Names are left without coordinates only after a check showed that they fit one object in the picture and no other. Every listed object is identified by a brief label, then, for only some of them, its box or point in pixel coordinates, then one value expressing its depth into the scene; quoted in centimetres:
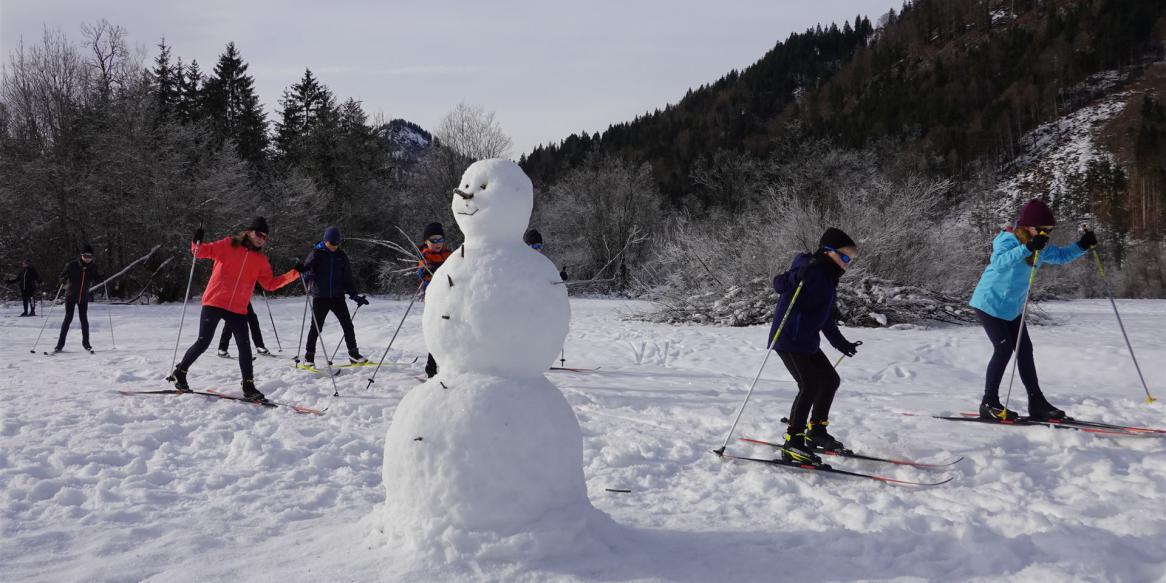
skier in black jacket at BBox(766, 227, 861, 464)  475
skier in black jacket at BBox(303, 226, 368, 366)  838
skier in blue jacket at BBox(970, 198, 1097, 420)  577
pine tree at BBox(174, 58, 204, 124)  3718
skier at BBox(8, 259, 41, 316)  1673
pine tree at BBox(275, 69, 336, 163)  3786
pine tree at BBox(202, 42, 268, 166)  3856
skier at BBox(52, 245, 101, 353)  1100
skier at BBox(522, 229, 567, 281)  866
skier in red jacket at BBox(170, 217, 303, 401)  668
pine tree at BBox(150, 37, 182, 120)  3828
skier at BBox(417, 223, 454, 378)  761
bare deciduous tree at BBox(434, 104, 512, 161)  3644
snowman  297
